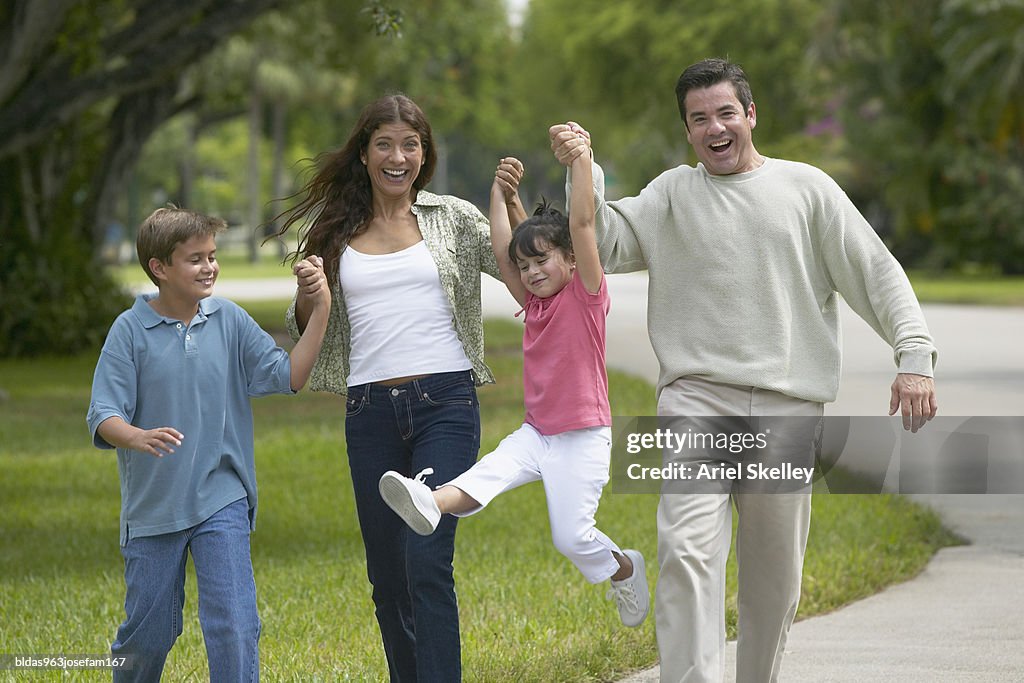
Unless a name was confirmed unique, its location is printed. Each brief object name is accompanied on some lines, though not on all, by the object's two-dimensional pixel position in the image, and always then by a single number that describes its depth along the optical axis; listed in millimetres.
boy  9219
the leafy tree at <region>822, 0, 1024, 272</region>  80750
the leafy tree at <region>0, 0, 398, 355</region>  35875
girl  9320
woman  9734
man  9375
